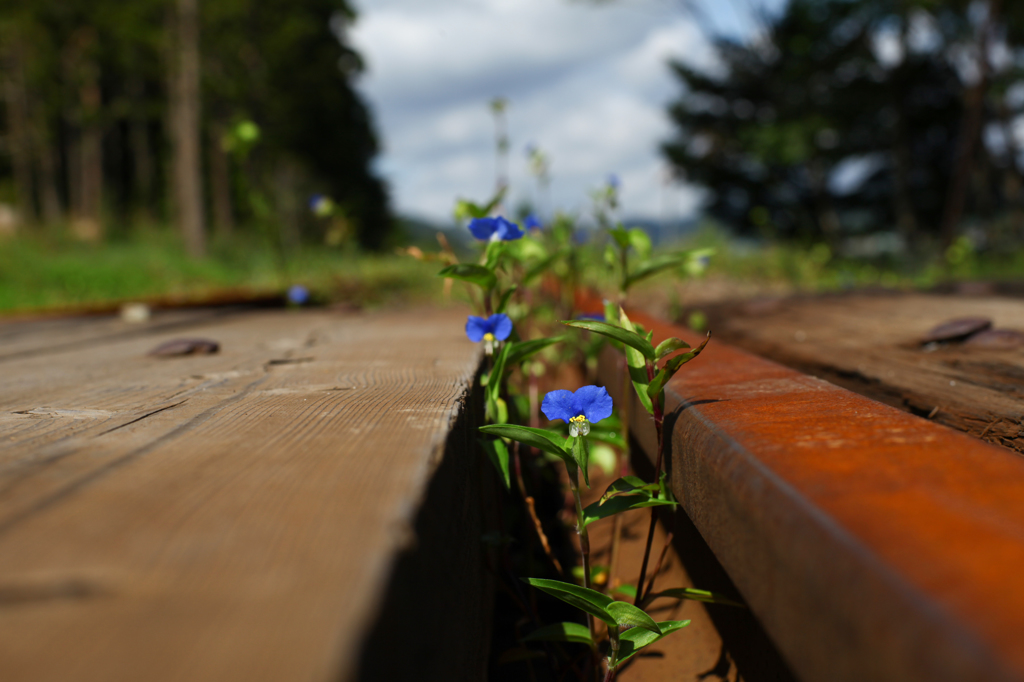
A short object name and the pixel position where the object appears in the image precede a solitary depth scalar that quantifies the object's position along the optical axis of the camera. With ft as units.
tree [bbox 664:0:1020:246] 28.17
